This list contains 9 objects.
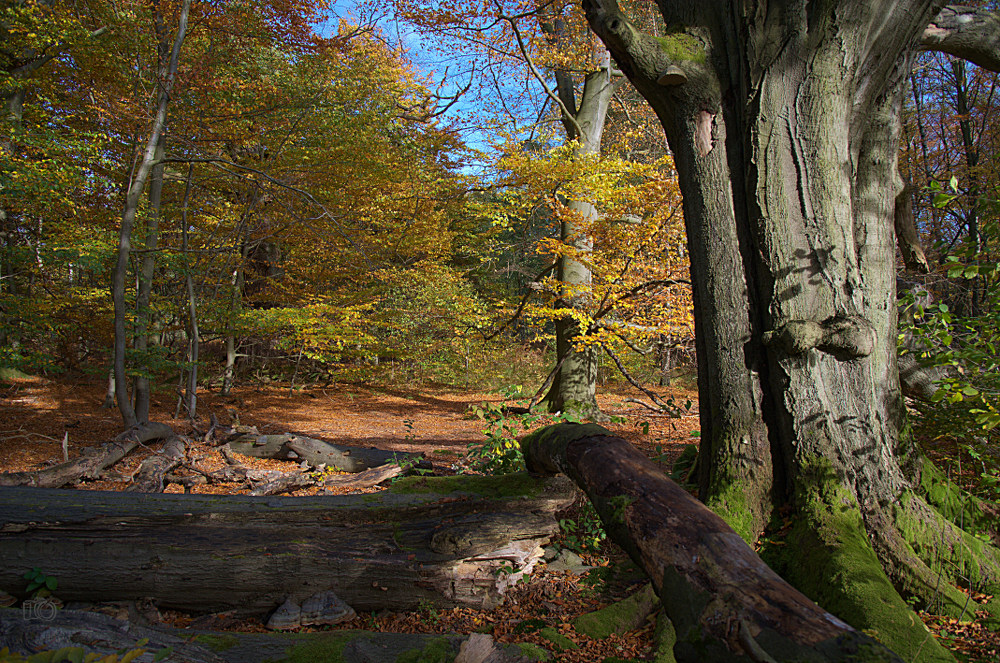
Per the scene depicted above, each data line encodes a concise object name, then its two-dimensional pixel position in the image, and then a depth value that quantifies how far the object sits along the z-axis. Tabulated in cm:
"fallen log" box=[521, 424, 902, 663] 155
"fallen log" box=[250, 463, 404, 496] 539
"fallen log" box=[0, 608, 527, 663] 184
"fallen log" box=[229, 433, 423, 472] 656
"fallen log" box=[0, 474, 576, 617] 288
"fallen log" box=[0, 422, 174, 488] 466
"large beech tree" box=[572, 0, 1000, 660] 269
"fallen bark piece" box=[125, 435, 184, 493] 520
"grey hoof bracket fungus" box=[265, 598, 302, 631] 278
